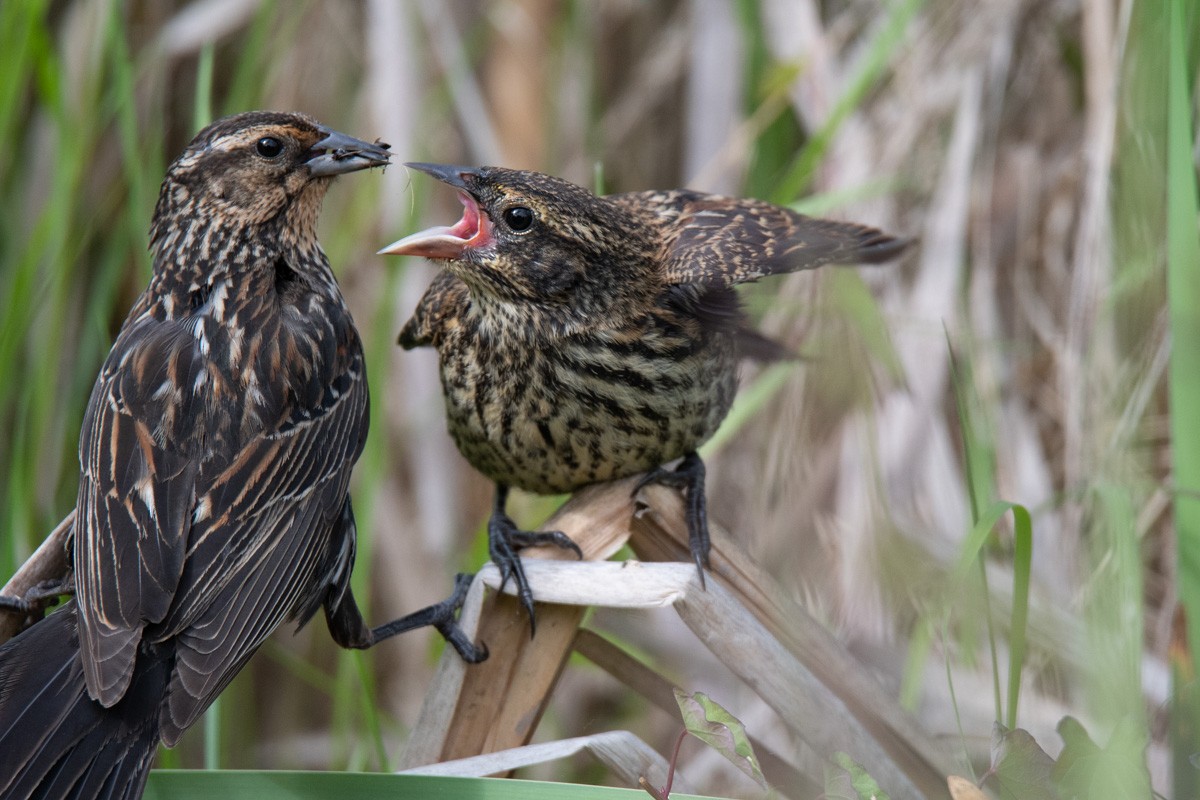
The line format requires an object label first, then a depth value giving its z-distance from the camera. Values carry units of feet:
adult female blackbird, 13.24
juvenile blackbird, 17.26
